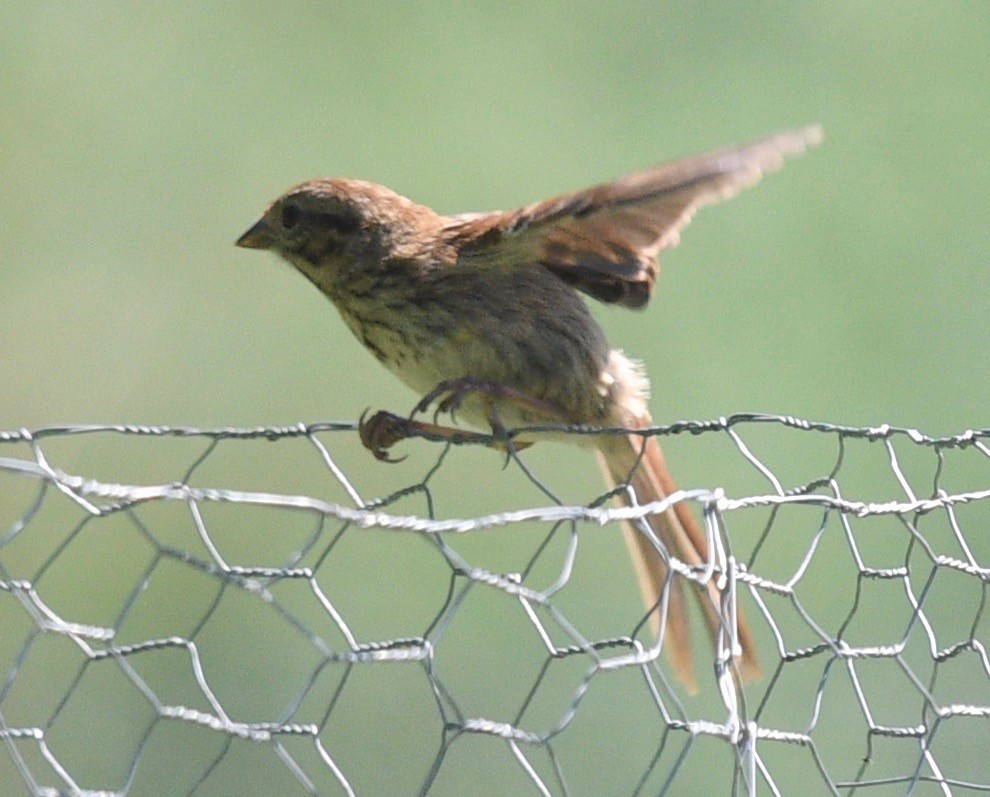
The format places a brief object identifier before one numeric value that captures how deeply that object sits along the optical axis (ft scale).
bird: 18.93
